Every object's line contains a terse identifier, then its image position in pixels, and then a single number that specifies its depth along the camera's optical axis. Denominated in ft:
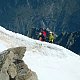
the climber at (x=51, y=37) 153.87
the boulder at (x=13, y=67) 84.24
